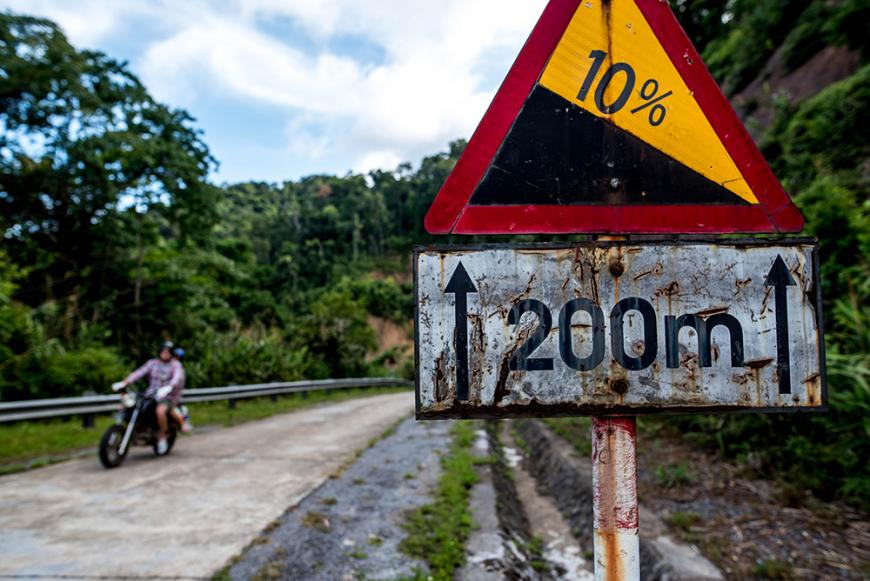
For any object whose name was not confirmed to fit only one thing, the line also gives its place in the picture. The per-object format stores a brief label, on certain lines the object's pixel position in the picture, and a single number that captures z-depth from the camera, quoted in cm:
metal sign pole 135
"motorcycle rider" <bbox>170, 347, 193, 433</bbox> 679
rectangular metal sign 131
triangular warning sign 145
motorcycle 594
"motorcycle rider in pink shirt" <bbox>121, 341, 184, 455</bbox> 658
